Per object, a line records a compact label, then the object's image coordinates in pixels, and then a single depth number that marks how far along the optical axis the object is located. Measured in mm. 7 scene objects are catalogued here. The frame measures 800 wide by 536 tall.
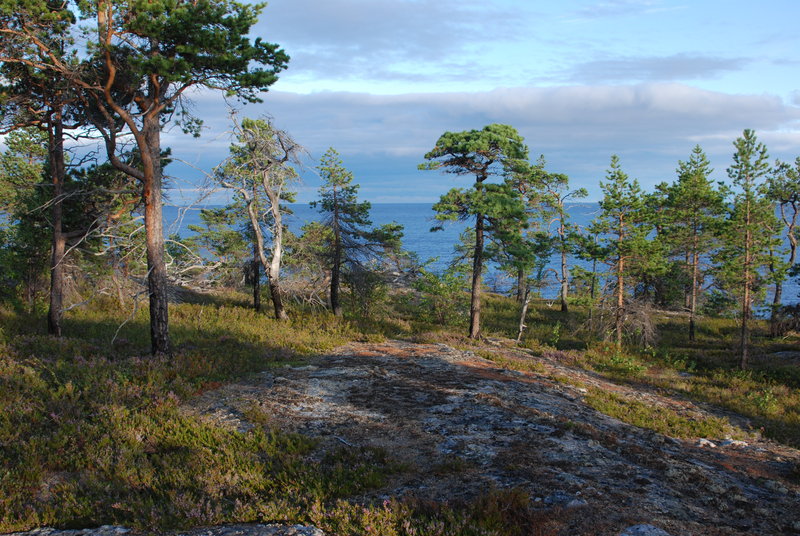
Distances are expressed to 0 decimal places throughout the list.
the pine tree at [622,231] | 25141
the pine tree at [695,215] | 27953
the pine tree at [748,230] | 21734
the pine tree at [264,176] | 20281
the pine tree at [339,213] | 24781
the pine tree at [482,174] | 20953
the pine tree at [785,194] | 30441
